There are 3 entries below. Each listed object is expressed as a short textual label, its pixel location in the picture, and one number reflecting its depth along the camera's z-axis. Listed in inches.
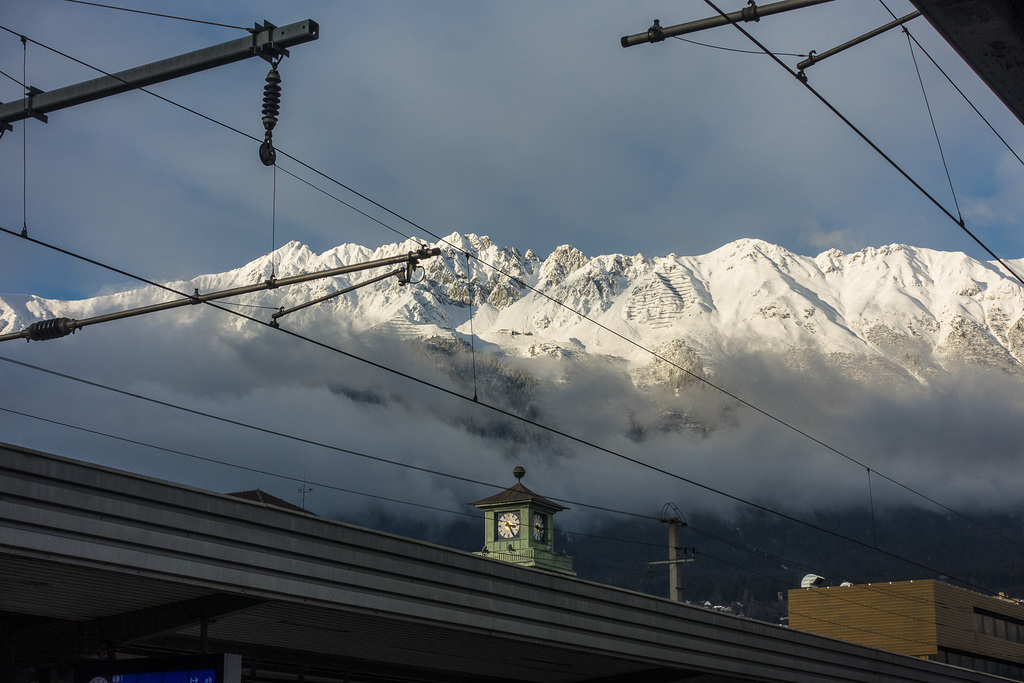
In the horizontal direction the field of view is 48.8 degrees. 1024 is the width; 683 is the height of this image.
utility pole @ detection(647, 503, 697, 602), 1654.9
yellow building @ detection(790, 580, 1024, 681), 2396.7
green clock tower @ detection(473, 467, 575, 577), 1983.3
